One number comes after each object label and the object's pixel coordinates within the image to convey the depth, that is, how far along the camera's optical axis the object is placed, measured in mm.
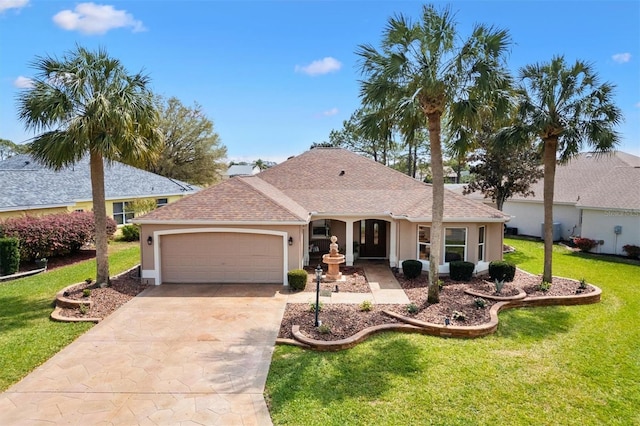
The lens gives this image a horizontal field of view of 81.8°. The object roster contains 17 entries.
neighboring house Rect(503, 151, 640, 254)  20250
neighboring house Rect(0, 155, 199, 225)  18078
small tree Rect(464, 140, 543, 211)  21297
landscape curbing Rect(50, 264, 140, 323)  10183
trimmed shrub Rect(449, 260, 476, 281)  14203
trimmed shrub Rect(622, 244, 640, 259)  19144
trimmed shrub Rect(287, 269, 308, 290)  12984
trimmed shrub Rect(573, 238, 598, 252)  20859
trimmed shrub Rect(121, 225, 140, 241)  23266
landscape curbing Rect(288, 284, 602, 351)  8539
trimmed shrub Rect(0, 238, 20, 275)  14594
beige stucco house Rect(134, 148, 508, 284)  13742
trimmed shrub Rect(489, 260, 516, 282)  13875
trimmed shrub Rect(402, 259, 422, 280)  14641
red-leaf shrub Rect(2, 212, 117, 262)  15766
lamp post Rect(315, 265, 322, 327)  9523
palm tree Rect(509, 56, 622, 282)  12297
